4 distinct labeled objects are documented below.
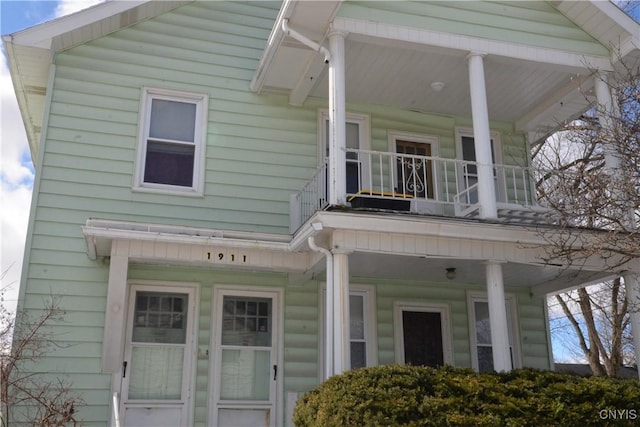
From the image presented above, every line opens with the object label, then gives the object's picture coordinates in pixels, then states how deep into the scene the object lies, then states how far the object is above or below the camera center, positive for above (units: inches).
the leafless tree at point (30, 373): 310.0 +19.2
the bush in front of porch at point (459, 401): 240.1 +4.3
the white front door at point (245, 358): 355.9 +28.9
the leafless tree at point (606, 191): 285.0 +96.1
